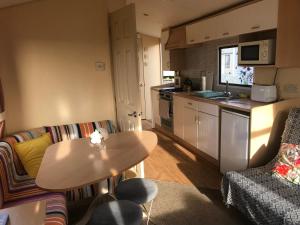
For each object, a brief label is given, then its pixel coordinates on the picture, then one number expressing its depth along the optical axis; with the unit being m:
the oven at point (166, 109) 4.55
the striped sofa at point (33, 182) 1.88
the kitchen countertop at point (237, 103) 2.72
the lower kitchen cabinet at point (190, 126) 3.75
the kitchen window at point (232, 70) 3.53
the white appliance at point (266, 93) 2.85
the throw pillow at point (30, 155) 2.33
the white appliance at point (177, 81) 5.04
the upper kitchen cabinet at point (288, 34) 2.51
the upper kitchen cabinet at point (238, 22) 2.62
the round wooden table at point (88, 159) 1.58
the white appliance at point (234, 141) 2.73
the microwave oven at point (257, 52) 2.72
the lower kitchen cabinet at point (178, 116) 4.12
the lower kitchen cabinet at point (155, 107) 5.10
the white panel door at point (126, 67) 2.58
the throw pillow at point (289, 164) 2.15
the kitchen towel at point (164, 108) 4.60
